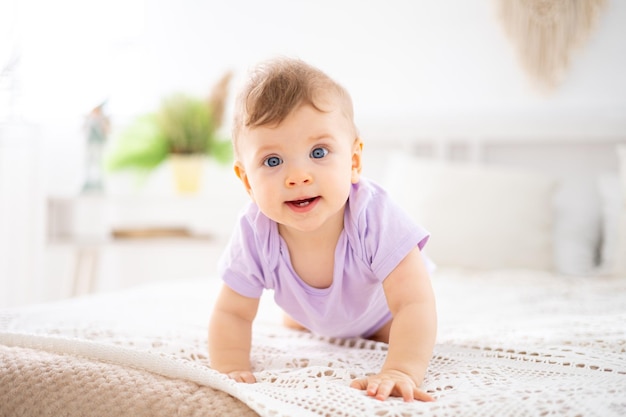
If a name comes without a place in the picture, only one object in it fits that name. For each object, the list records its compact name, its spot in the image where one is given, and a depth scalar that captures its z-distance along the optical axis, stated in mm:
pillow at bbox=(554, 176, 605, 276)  2051
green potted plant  2551
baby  891
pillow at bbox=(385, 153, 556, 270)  1971
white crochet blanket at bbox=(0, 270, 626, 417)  714
